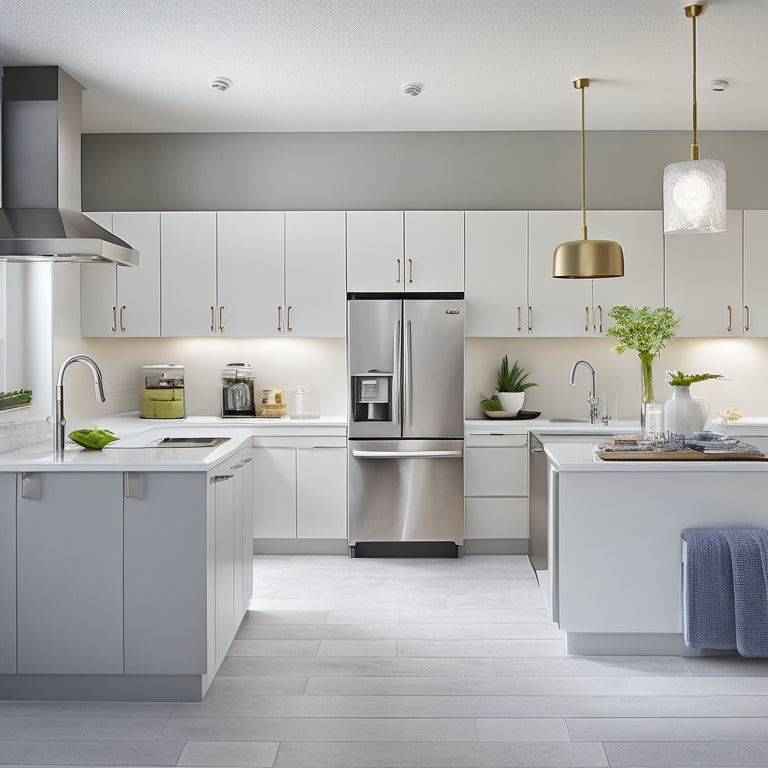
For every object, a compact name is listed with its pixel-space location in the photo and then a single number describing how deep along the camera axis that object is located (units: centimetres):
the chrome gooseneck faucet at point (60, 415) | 323
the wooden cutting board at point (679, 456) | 337
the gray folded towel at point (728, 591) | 318
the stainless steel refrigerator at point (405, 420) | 494
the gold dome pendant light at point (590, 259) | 387
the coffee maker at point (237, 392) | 532
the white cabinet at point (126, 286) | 514
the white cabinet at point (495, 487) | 509
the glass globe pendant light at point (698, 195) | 330
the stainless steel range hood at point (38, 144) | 401
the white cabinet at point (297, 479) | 506
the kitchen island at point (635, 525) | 334
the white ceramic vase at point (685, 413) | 362
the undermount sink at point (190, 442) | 357
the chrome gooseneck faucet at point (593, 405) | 525
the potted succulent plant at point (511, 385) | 533
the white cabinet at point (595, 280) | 514
